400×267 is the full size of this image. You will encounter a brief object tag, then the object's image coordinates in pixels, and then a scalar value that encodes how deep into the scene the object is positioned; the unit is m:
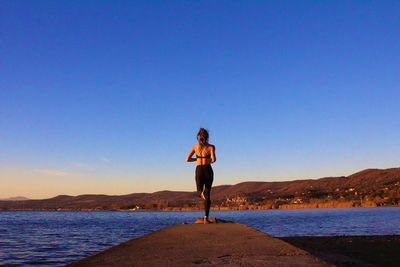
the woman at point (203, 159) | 12.53
